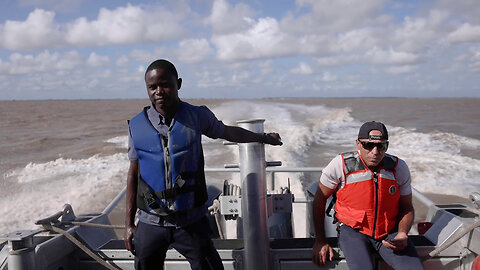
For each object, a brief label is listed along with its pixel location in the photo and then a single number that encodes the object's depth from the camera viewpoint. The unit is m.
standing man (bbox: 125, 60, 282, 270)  1.87
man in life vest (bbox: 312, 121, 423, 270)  2.13
